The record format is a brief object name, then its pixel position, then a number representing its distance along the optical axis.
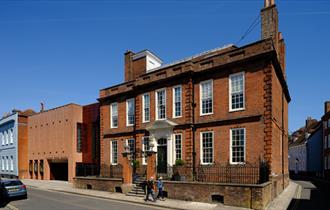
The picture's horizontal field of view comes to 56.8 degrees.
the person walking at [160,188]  19.72
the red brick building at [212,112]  19.95
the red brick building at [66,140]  35.09
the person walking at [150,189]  19.62
